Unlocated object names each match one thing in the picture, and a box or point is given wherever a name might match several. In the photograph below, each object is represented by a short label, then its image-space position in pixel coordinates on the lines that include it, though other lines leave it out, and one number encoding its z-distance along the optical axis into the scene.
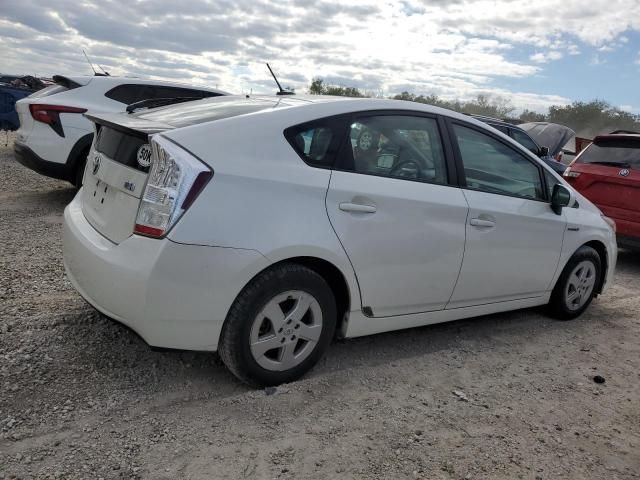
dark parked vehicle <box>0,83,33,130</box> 12.62
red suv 6.72
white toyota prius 2.73
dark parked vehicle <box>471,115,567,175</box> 10.93
